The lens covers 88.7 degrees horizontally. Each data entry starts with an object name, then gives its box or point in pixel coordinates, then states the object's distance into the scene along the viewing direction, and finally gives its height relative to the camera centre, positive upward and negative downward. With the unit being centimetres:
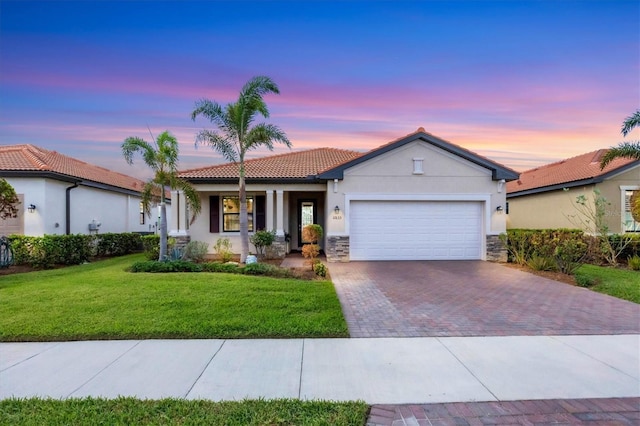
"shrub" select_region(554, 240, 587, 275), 1027 -130
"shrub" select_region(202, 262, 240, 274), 986 -153
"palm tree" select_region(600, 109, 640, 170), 1085 +241
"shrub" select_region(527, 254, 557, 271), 1075 -160
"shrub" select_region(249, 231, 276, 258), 1373 -90
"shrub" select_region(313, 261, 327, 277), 987 -162
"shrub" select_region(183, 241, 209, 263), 1271 -133
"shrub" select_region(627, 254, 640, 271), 1151 -172
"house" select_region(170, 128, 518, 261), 1316 +59
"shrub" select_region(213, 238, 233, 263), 1415 -130
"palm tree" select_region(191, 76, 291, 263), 1082 +309
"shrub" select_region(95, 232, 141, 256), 1517 -124
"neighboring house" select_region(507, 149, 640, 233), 1495 +125
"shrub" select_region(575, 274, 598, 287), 885 -182
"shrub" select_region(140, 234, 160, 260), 1277 -118
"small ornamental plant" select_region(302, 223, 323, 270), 1148 -72
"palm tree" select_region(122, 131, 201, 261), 1085 +185
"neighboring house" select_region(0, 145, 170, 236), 1340 +115
